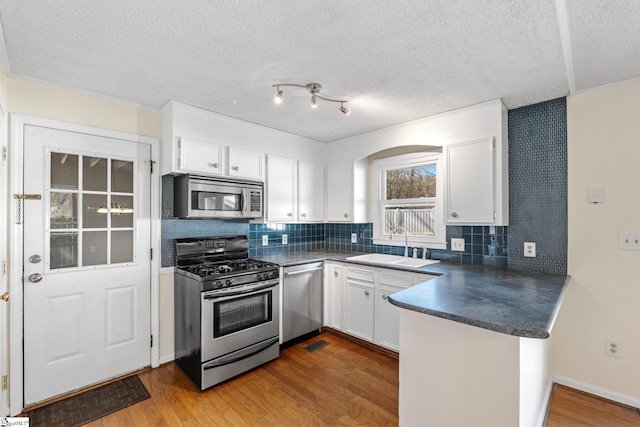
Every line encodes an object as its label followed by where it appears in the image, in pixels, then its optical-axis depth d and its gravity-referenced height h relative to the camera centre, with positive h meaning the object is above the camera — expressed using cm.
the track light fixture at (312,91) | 219 +96
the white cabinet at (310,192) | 368 +30
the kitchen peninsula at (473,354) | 136 -70
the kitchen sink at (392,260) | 302 -49
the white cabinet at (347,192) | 366 +30
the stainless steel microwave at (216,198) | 271 +18
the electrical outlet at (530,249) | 257 -29
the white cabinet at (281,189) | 337 +31
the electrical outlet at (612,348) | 221 -100
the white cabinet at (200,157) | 263 +54
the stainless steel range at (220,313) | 242 -86
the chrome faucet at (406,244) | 338 -33
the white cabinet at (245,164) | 298 +54
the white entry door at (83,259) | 219 -36
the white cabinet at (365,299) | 286 -89
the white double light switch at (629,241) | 214 -19
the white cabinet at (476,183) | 254 +28
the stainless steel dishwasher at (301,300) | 308 -91
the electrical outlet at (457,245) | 300 -30
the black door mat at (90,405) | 202 -138
